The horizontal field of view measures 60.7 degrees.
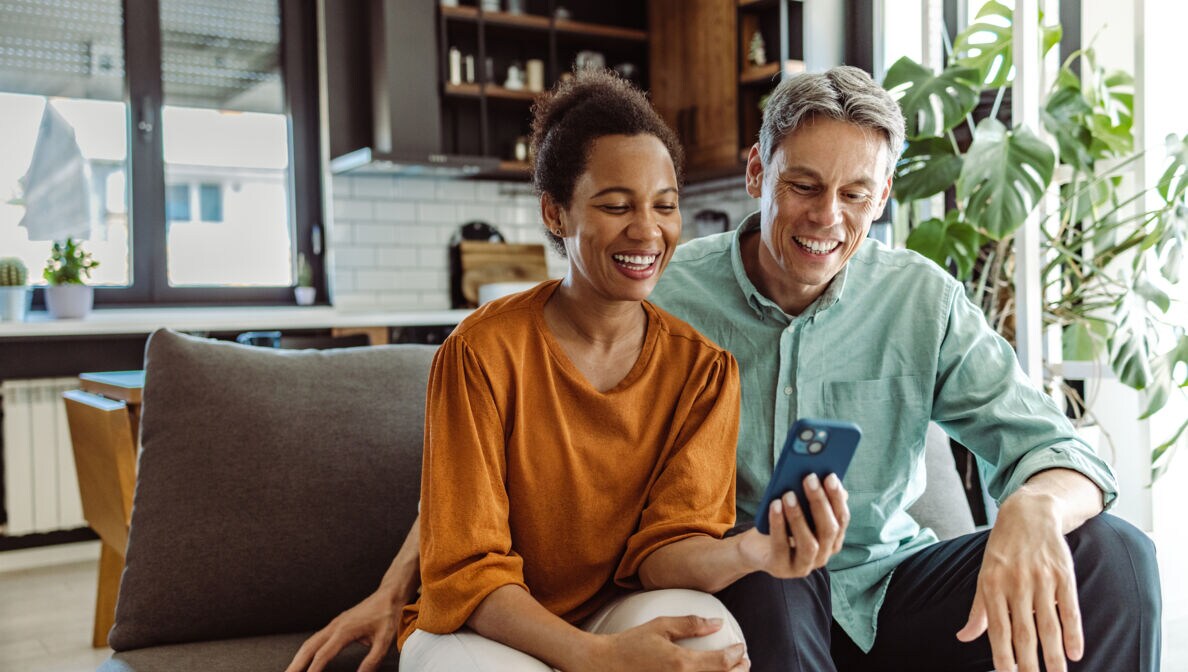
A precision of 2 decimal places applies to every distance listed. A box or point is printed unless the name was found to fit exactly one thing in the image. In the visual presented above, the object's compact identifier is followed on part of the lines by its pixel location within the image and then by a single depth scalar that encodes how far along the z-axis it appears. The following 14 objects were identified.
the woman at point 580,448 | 1.24
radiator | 4.25
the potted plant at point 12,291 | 4.14
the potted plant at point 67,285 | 4.29
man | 1.35
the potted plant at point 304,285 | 5.10
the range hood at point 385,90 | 4.98
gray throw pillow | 1.63
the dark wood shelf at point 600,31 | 5.59
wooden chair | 2.38
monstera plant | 2.55
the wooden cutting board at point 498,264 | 5.38
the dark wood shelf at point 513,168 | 5.36
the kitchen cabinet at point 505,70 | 5.03
